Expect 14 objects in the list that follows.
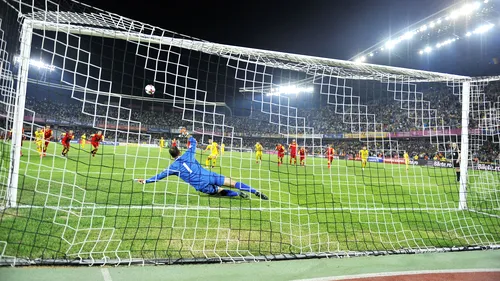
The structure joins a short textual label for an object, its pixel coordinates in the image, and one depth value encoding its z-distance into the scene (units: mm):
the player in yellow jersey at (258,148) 17562
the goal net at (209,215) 4035
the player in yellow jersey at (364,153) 18491
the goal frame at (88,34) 4488
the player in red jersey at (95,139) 16330
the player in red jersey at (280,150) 17156
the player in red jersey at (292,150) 17331
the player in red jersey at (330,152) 16234
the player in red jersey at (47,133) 13609
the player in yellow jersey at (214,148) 15631
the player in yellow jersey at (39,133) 17389
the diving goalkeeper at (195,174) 6734
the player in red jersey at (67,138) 14459
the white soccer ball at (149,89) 7680
